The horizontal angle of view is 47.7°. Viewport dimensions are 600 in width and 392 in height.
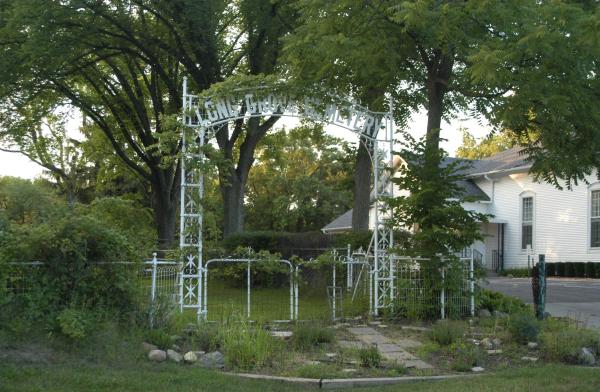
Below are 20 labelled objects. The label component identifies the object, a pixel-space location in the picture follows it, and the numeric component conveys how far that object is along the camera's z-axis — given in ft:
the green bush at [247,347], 28.14
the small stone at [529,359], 30.99
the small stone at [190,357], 28.12
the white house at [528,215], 93.35
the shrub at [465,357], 29.32
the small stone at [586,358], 30.91
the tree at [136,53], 70.08
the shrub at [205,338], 29.94
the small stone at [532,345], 32.91
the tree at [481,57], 34.42
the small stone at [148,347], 28.21
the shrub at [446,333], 33.01
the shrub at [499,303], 42.80
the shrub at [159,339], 29.14
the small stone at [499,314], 40.95
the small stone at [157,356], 27.80
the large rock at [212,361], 28.02
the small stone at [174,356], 28.03
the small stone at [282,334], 32.83
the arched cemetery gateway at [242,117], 39.40
